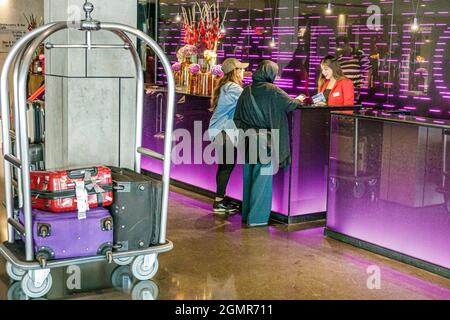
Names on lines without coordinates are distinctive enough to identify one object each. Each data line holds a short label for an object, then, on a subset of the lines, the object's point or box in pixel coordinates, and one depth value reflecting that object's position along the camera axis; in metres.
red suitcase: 4.30
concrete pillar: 5.06
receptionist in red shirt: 7.09
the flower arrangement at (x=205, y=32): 8.38
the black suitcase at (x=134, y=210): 4.55
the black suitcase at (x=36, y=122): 5.83
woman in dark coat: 6.34
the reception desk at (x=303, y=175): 6.50
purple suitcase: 4.28
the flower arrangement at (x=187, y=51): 8.30
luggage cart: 4.12
